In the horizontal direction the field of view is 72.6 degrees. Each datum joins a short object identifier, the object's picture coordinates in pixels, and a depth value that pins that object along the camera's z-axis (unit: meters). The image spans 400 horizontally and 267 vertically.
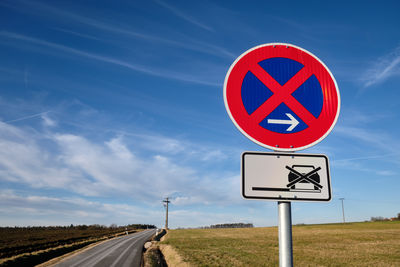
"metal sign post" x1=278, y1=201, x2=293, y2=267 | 1.77
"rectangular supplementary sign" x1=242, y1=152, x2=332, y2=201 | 1.85
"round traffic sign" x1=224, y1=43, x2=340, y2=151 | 2.03
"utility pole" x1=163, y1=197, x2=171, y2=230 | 78.81
